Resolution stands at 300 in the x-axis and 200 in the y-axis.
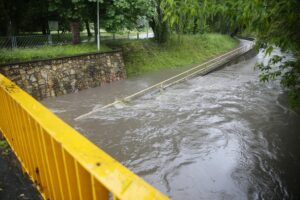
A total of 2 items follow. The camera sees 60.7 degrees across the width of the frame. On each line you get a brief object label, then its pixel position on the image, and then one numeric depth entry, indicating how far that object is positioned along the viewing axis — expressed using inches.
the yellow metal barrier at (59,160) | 40.9
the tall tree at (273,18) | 88.7
